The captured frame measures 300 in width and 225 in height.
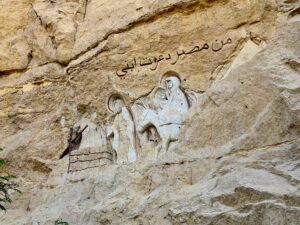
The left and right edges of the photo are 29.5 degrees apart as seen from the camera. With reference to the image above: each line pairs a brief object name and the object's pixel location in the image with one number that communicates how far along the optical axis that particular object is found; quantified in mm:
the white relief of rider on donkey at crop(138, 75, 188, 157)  7312
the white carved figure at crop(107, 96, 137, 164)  7734
